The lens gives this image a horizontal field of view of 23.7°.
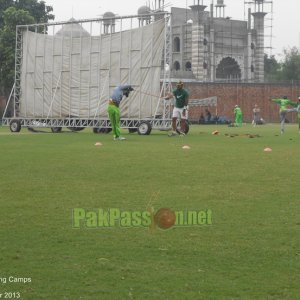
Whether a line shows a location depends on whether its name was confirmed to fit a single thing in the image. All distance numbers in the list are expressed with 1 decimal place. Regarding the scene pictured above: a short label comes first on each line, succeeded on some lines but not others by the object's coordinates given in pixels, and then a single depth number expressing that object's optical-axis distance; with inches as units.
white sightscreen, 1195.9
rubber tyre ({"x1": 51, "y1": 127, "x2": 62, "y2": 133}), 1349.7
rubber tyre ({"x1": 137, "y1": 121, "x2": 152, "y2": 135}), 1162.0
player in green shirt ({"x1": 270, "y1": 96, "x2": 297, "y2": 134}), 1278.9
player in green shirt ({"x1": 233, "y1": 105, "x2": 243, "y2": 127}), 1872.5
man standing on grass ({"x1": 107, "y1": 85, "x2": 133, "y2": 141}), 944.9
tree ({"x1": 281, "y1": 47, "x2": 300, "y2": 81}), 3875.5
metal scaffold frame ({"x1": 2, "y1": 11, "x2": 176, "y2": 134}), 1187.9
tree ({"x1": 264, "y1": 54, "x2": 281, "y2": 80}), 4532.7
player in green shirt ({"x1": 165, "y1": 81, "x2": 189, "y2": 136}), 1066.7
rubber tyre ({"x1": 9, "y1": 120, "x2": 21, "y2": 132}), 1341.0
